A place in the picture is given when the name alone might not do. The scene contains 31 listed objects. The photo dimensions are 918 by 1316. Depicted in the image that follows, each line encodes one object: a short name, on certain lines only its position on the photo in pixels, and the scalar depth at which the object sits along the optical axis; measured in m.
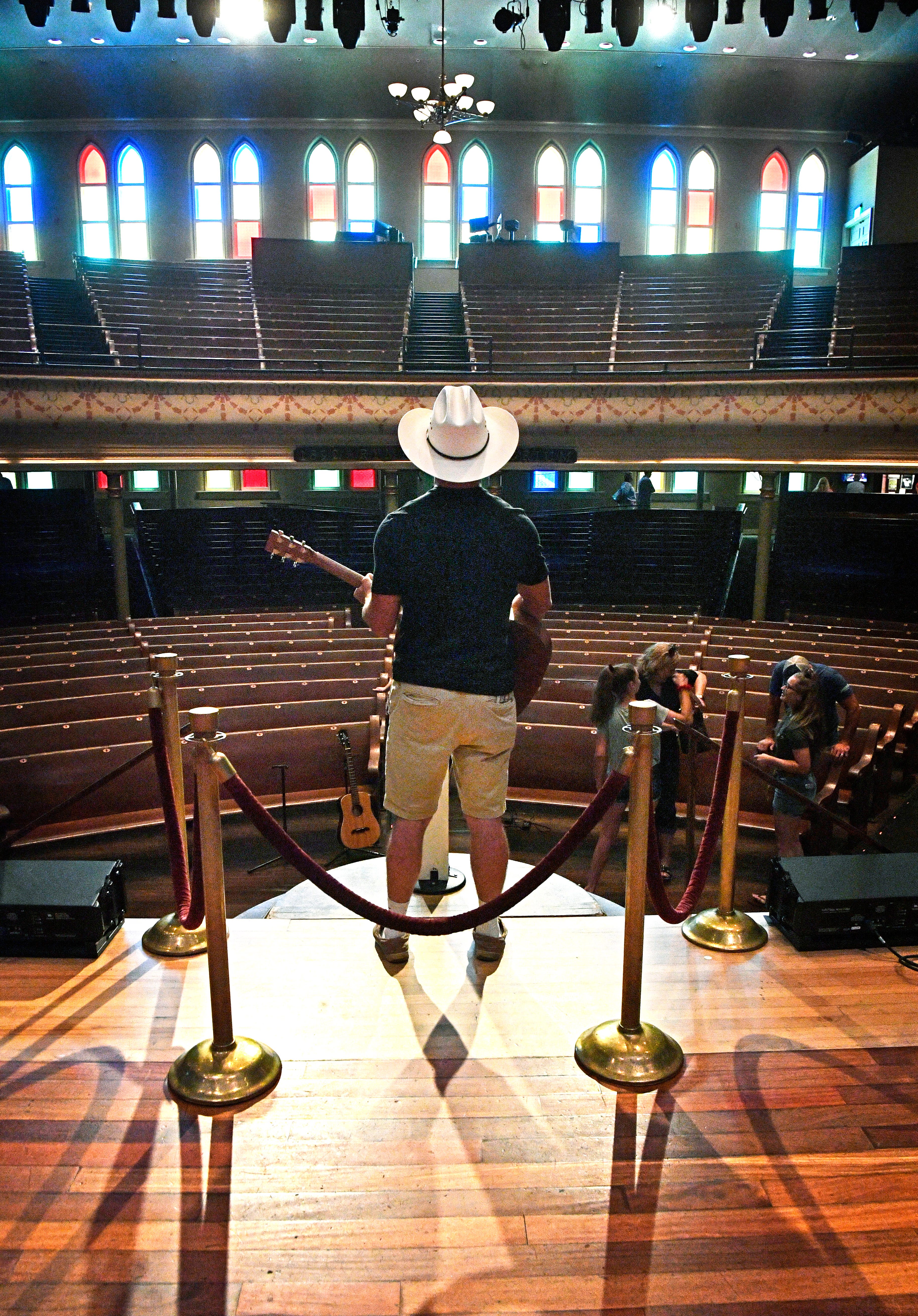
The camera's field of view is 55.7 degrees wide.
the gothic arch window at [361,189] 17.83
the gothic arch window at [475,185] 17.94
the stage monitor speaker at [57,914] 2.81
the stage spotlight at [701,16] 9.84
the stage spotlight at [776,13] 10.18
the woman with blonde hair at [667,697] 4.55
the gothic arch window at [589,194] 18.02
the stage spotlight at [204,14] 9.95
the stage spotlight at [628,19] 10.33
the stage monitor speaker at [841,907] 2.91
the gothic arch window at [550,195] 18.00
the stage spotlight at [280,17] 10.05
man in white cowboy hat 2.45
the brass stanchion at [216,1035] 2.17
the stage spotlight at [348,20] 10.42
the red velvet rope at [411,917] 2.17
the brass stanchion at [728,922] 2.95
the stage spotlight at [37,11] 9.27
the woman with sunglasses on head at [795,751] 4.17
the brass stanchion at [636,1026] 2.22
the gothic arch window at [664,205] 18.05
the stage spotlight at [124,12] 9.95
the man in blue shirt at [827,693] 4.26
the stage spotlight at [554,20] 10.34
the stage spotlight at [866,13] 9.44
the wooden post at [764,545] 12.34
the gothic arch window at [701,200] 18.02
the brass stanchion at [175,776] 2.76
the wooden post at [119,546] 12.31
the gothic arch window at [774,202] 18.03
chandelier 11.89
